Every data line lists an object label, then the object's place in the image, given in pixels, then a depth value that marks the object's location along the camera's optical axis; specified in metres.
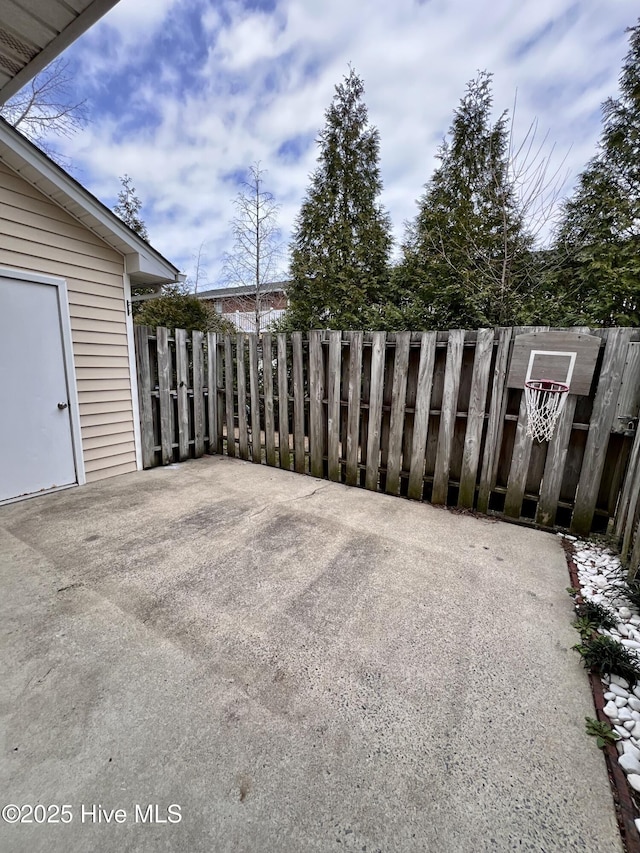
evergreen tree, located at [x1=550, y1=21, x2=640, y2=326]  4.85
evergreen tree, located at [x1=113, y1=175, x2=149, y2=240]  8.75
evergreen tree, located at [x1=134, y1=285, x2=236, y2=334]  7.52
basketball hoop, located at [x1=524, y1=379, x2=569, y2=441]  2.93
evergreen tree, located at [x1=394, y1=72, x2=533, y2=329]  5.41
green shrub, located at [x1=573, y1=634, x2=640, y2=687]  1.59
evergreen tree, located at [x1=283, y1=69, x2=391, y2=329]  7.22
